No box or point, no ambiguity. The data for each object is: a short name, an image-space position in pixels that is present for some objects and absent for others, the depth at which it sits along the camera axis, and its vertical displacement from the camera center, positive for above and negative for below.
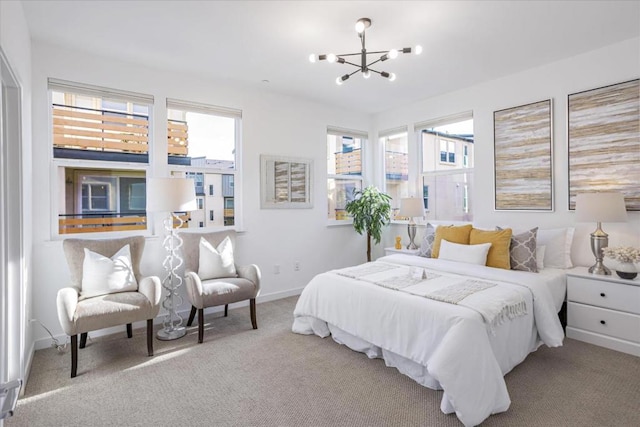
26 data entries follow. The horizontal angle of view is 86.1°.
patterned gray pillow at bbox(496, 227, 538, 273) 3.25 -0.39
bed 2.00 -0.79
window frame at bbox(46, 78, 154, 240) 3.21 +0.50
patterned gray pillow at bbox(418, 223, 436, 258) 4.03 -0.38
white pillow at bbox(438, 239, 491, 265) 3.41 -0.43
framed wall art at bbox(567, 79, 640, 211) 3.12 +0.66
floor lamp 3.13 -0.20
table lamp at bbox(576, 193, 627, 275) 2.96 -0.02
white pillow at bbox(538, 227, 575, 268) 3.35 -0.36
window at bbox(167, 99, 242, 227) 3.91 +0.71
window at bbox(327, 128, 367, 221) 5.28 +0.70
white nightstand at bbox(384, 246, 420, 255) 4.50 -0.54
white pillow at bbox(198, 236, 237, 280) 3.48 -0.52
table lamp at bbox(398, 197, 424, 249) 4.63 +0.06
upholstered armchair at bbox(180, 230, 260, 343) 3.13 -0.64
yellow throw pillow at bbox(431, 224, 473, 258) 3.74 -0.27
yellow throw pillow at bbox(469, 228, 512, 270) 3.32 -0.35
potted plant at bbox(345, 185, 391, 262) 4.99 -0.01
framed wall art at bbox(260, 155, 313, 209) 4.49 +0.40
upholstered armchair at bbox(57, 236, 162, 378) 2.54 -0.65
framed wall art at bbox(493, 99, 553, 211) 3.69 +0.60
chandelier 2.57 +1.22
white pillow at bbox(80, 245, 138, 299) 2.87 -0.54
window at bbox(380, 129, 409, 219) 5.30 +0.74
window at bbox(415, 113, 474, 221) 4.54 +0.62
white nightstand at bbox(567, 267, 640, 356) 2.80 -0.86
